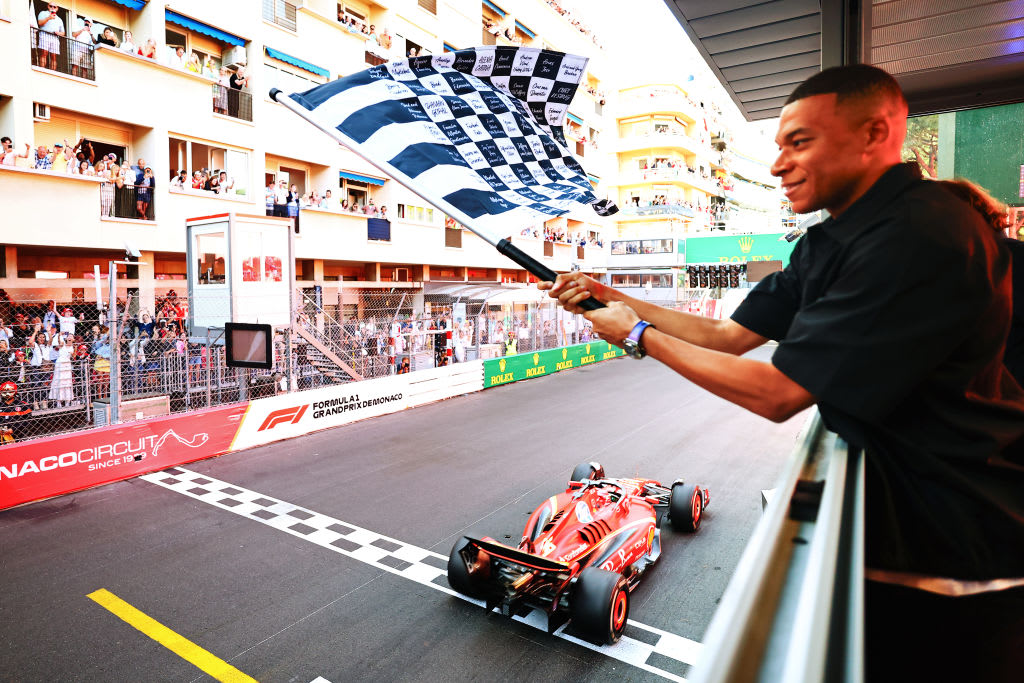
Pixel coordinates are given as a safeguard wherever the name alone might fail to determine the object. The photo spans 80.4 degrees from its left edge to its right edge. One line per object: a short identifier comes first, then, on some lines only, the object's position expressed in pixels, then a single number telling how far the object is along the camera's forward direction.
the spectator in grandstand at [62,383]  8.99
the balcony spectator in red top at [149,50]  14.26
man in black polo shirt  1.10
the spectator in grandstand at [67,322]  10.09
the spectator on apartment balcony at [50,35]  12.59
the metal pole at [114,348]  9.52
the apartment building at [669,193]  34.72
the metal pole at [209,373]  10.96
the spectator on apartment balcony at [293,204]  17.28
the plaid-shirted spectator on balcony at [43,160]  12.34
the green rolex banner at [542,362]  18.47
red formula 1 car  4.90
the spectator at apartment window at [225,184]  16.02
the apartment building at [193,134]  12.52
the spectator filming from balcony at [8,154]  11.80
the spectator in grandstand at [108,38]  13.55
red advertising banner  8.20
